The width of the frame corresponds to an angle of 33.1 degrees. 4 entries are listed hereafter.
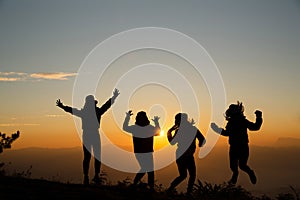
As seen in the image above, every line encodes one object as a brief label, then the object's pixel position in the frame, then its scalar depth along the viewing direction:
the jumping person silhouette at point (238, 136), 14.76
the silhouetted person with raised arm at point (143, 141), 13.99
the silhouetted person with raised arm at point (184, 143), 13.98
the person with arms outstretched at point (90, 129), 14.16
